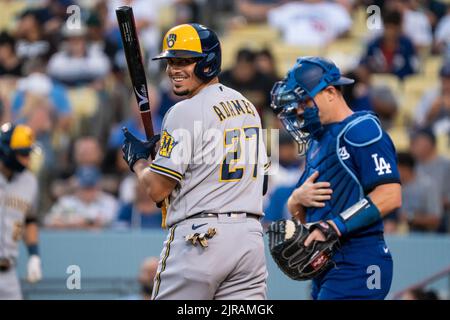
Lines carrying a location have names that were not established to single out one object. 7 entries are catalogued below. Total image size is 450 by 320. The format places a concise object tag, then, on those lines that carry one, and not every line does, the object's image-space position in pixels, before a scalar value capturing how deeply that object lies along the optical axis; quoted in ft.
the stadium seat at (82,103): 42.09
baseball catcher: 19.24
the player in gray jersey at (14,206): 28.14
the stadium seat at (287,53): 43.16
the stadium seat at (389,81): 40.81
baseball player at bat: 18.62
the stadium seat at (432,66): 42.93
